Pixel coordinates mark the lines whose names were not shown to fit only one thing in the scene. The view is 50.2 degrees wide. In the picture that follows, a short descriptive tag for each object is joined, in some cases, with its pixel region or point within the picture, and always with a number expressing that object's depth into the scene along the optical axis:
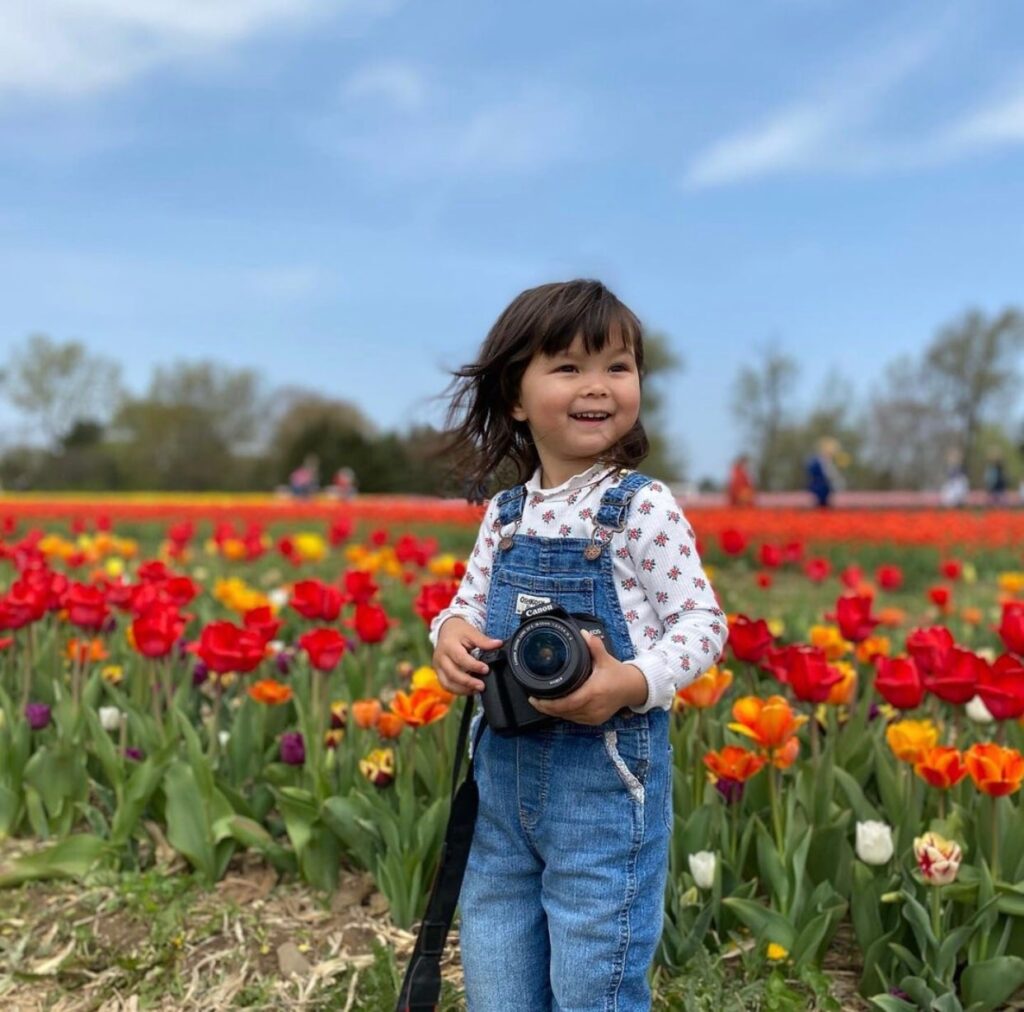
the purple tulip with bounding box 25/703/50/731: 2.99
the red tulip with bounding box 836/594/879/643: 3.12
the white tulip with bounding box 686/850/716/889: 2.22
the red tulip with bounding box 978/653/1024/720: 2.32
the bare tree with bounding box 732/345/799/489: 44.91
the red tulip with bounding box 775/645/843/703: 2.47
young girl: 1.71
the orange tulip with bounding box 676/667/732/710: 2.52
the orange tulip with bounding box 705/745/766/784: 2.29
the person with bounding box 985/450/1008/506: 24.23
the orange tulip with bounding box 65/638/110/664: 3.19
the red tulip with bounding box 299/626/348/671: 2.76
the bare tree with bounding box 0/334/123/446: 47.78
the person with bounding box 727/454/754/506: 17.98
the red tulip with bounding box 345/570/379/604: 3.44
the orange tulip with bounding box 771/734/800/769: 2.34
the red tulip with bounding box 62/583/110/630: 3.28
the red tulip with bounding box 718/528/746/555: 5.43
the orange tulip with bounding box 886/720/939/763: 2.28
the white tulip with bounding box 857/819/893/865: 2.21
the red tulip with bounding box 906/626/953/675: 2.50
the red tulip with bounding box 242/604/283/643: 2.83
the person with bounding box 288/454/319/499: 26.81
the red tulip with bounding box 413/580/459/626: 2.99
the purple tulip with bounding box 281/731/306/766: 2.72
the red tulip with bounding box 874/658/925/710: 2.48
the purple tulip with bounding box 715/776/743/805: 2.37
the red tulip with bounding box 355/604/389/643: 3.01
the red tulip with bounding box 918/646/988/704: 2.41
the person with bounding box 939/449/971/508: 23.69
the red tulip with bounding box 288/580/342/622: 3.21
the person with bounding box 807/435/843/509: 18.89
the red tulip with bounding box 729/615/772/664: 2.72
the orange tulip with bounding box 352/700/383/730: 2.75
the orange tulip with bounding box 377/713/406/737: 2.62
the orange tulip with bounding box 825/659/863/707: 2.70
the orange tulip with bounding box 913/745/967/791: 2.19
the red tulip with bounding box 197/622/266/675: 2.74
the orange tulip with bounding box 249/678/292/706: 2.88
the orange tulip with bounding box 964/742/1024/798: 2.08
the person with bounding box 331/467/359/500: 29.49
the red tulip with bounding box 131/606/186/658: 2.90
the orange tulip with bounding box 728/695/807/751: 2.27
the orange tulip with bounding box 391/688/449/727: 2.42
